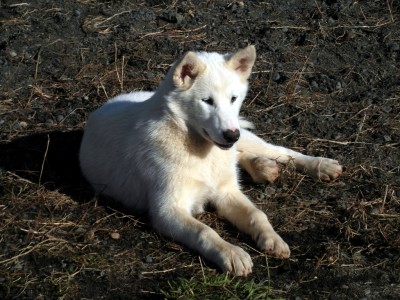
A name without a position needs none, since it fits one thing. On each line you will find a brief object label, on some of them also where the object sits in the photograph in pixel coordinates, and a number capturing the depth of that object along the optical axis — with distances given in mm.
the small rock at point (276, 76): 8513
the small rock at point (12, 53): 8570
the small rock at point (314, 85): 8412
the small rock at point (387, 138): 7527
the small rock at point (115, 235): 5986
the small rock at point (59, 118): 7680
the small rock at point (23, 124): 7570
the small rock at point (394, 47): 9055
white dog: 5812
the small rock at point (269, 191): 6695
